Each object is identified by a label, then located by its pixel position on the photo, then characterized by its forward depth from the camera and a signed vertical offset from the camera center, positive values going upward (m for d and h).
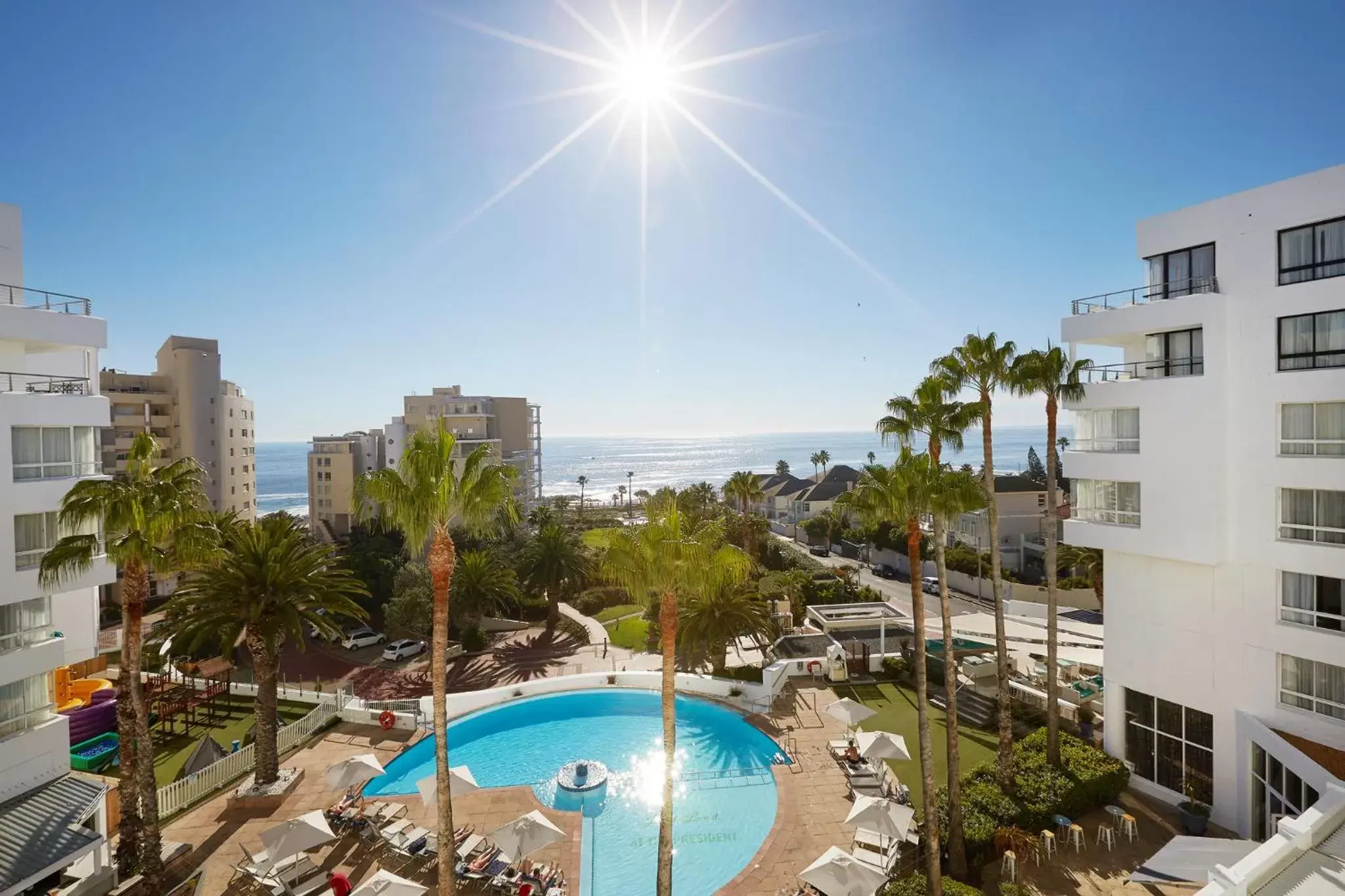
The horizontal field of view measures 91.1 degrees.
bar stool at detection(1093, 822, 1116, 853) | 16.78 -10.18
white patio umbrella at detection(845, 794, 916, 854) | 16.39 -9.48
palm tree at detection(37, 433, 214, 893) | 14.99 -2.17
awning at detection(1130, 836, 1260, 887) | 12.74 -8.37
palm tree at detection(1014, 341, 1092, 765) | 19.69 +1.62
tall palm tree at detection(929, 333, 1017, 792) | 19.47 +1.88
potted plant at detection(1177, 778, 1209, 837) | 16.97 -9.81
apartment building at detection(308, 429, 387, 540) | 75.81 -3.11
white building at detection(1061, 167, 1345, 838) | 15.91 -1.78
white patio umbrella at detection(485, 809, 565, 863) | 15.65 -9.35
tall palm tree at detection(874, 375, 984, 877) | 15.85 +0.21
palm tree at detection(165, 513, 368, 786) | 20.55 -4.60
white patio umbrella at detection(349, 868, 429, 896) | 14.15 -9.39
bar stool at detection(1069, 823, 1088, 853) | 16.58 -10.12
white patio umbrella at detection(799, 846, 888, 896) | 14.21 -9.47
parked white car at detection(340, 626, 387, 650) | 38.78 -11.07
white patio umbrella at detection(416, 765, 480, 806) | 17.92 -9.32
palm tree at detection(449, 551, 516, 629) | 38.31 -8.01
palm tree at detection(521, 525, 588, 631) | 41.59 -7.50
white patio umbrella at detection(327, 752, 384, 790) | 18.83 -9.20
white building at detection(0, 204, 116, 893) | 14.95 -2.93
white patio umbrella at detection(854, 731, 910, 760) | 19.97 -9.35
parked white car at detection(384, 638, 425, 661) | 36.50 -11.06
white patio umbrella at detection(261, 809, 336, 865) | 15.45 -9.16
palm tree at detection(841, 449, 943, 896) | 15.68 -1.41
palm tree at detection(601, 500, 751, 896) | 13.27 -2.43
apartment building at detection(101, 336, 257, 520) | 57.03 +4.04
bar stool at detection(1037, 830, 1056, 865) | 16.38 -10.15
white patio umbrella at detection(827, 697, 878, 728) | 22.55 -9.28
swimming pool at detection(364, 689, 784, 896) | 18.20 -11.33
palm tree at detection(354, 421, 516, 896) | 13.16 -1.02
